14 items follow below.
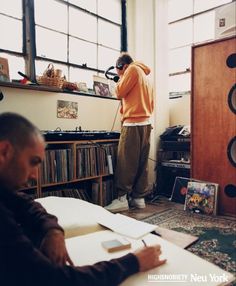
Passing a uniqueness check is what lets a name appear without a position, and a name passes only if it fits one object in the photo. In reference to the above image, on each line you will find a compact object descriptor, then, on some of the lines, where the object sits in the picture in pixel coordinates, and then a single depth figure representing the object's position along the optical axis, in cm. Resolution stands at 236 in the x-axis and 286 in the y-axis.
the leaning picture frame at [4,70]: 233
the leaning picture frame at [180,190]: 284
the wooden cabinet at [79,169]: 231
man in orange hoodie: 271
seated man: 57
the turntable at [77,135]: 229
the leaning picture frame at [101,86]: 312
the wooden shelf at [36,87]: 231
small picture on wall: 276
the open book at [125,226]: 103
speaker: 239
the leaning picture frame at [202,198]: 245
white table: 74
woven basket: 254
